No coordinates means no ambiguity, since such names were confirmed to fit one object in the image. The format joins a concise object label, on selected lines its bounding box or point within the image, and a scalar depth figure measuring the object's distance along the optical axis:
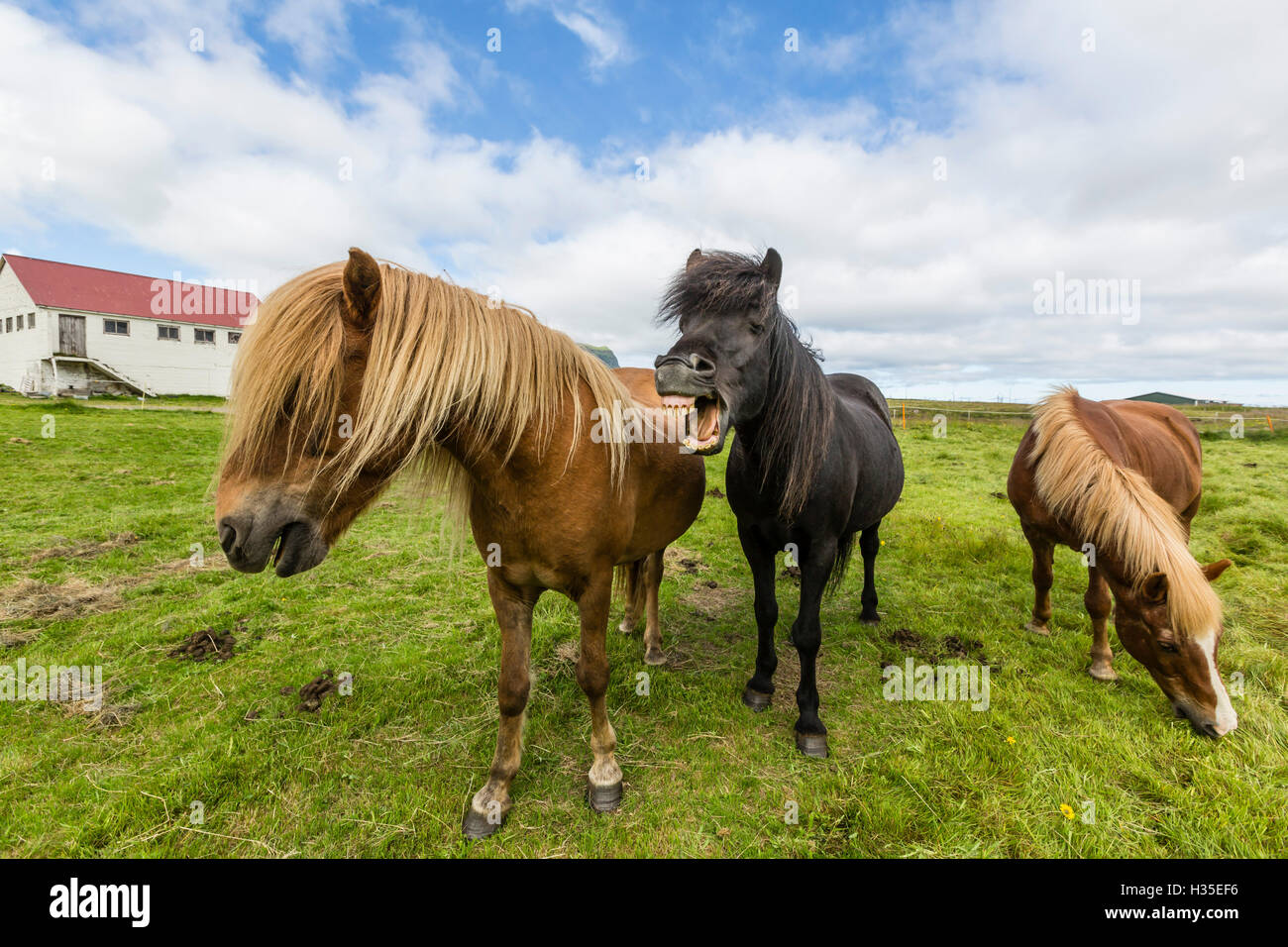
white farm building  26.69
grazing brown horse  3.09
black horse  2.44
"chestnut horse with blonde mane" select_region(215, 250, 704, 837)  1.84
